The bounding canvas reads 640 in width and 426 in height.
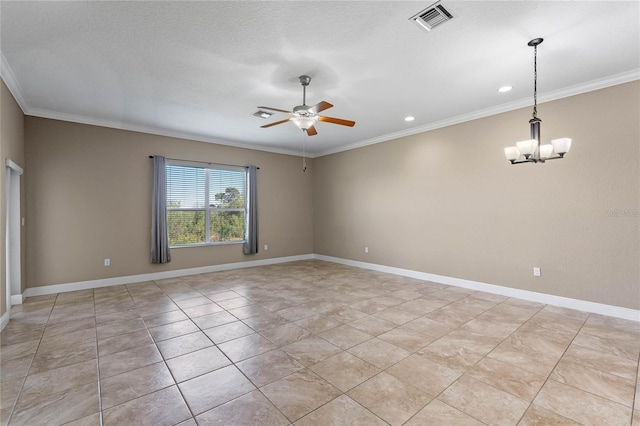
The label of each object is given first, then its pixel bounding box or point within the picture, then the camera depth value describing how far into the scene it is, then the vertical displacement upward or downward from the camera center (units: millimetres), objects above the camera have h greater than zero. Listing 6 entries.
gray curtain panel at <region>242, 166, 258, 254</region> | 6895 -92
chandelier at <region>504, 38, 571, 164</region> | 2910 +640
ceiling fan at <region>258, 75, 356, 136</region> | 3410 +1161
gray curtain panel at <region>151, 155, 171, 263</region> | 5637 -24
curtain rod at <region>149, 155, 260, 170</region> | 5949 +1109
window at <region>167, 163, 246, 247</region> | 6062 +205
